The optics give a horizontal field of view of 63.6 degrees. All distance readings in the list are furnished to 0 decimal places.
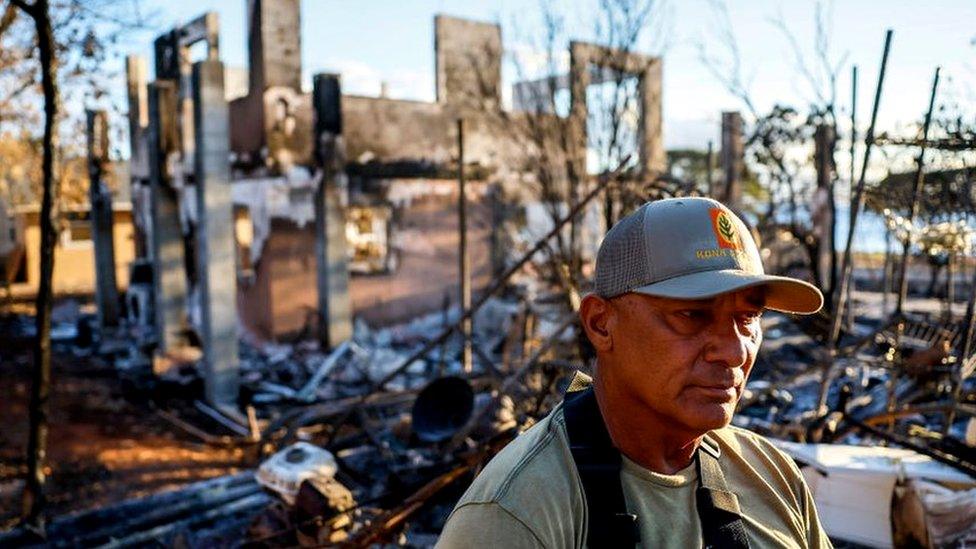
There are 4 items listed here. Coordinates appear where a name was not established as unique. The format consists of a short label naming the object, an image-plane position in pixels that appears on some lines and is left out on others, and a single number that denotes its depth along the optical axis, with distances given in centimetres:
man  160
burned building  1341
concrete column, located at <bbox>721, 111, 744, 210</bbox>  1483
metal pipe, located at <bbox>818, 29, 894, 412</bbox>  618
